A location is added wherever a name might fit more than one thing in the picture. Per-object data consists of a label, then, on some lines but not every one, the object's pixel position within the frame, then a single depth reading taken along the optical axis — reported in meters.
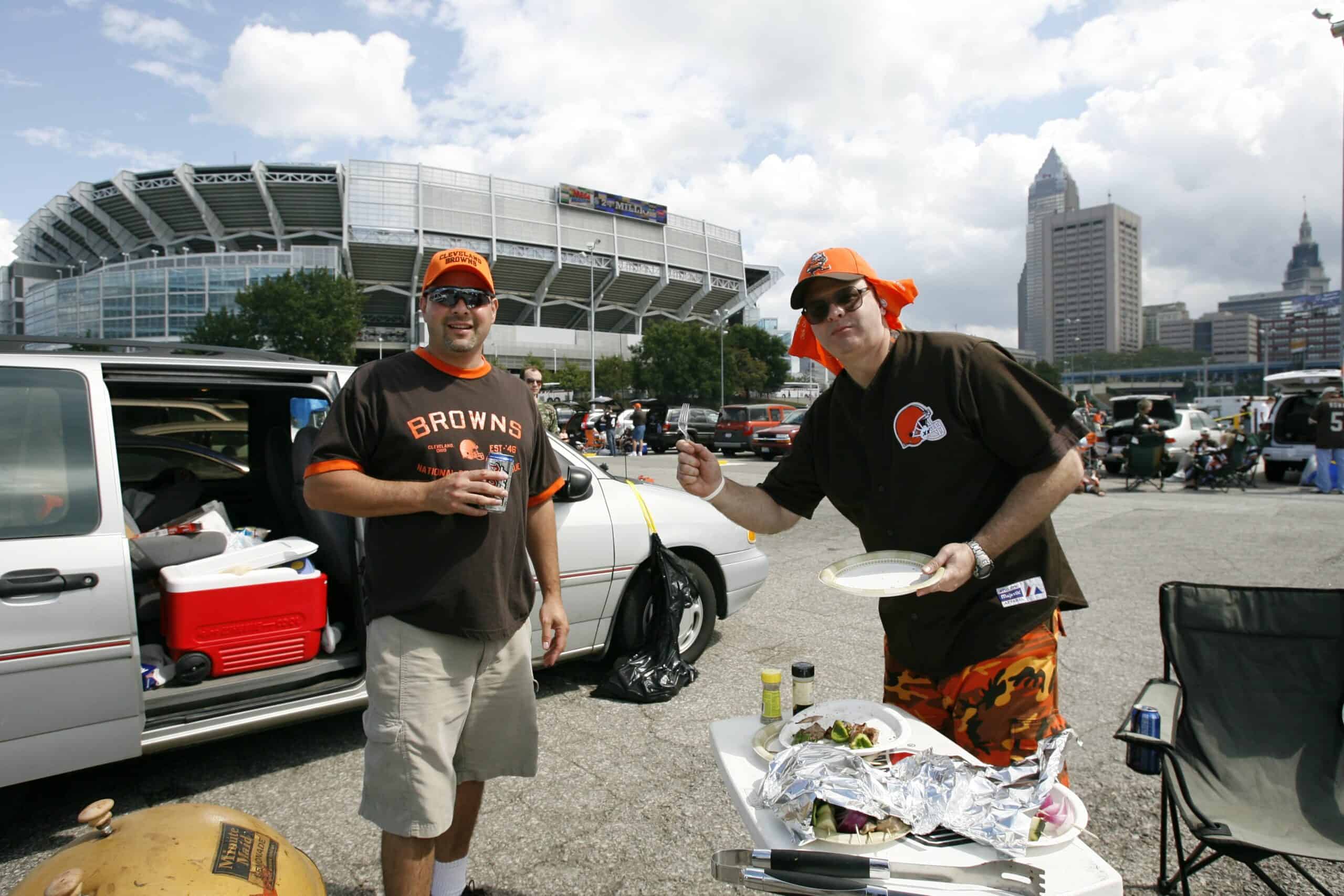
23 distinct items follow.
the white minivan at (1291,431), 15.75
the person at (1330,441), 13.17
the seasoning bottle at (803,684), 2.10
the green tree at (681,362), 63.56
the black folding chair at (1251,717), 2.31
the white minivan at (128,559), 2.62
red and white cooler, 3.17
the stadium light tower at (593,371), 68.94
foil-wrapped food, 1.43
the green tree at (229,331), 46.88
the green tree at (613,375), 72.69
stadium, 73.81
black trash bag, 4.07
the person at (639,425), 23.16
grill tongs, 1.32
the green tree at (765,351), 68.75
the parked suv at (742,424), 24.16
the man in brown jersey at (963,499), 1.86
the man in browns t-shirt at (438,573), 2.04
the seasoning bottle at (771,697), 2.11
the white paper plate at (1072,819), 1.41
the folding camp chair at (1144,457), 14.66
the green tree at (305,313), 46.31
